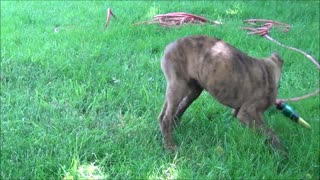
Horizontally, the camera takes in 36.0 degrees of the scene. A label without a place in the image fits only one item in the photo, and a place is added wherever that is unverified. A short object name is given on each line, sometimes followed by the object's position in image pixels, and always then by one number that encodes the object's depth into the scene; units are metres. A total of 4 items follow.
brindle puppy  3.81
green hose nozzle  4.29
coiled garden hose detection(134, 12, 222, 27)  7.54
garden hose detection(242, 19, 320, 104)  6.11
